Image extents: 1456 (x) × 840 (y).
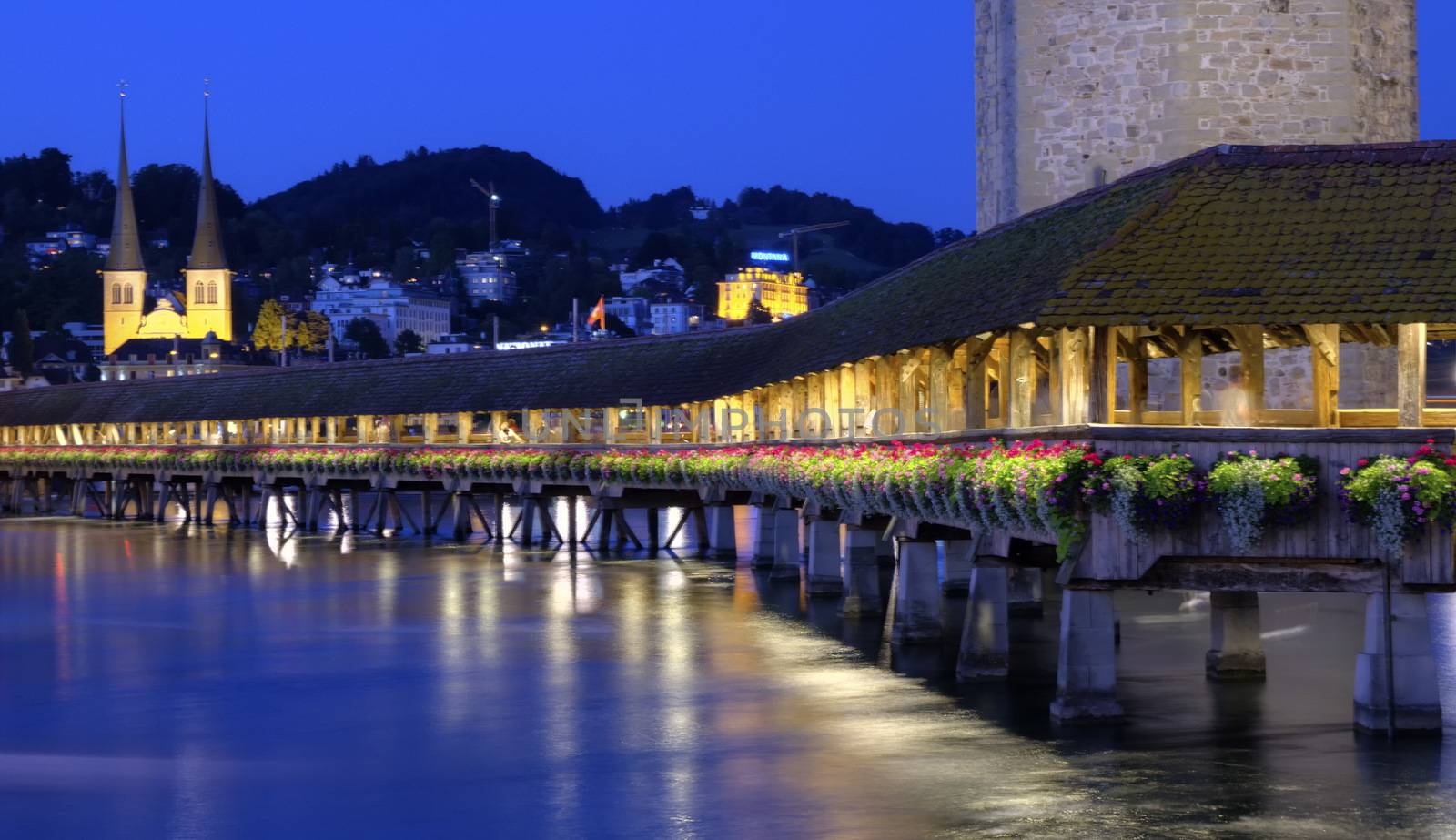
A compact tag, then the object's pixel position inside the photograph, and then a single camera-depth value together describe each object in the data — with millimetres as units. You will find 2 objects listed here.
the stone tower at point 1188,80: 42656
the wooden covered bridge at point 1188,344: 22125
